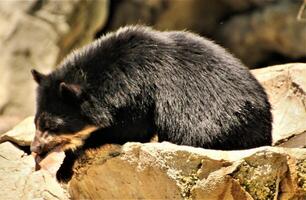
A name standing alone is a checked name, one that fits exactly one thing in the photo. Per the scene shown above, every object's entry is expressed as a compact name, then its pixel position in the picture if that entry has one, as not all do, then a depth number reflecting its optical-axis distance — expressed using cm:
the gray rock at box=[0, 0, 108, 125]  1708
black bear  918
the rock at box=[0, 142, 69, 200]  935
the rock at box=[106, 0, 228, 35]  2145
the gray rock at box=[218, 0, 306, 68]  1989
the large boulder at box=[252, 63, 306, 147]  1059
